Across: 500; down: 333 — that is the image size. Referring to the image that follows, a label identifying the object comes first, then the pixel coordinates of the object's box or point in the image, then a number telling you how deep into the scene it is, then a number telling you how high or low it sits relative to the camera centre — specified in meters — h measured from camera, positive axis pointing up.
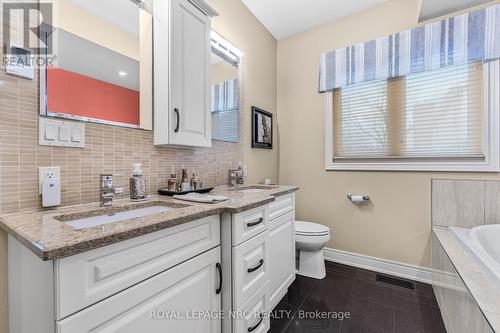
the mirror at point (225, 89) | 1.92 +0.67
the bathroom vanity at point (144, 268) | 0.60 -0.35
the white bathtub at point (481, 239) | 1.44 -0.52
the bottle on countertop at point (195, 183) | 1.59 -0.13
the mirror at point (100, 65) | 1.02 +0.51
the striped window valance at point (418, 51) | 1.78 +1.00
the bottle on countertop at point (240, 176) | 2.10 -0.11
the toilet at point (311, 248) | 2.02 -0.75
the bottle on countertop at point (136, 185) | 1.22 -0.11
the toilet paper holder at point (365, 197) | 2.29 -0.33
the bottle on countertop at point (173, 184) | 1.44 -0.12
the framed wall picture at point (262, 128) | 2.38 +0.39
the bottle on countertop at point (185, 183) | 1.48 -0.12
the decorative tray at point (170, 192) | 1.39 -0.17
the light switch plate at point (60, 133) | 0.96 +0.14
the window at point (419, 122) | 1.85 +0.38
